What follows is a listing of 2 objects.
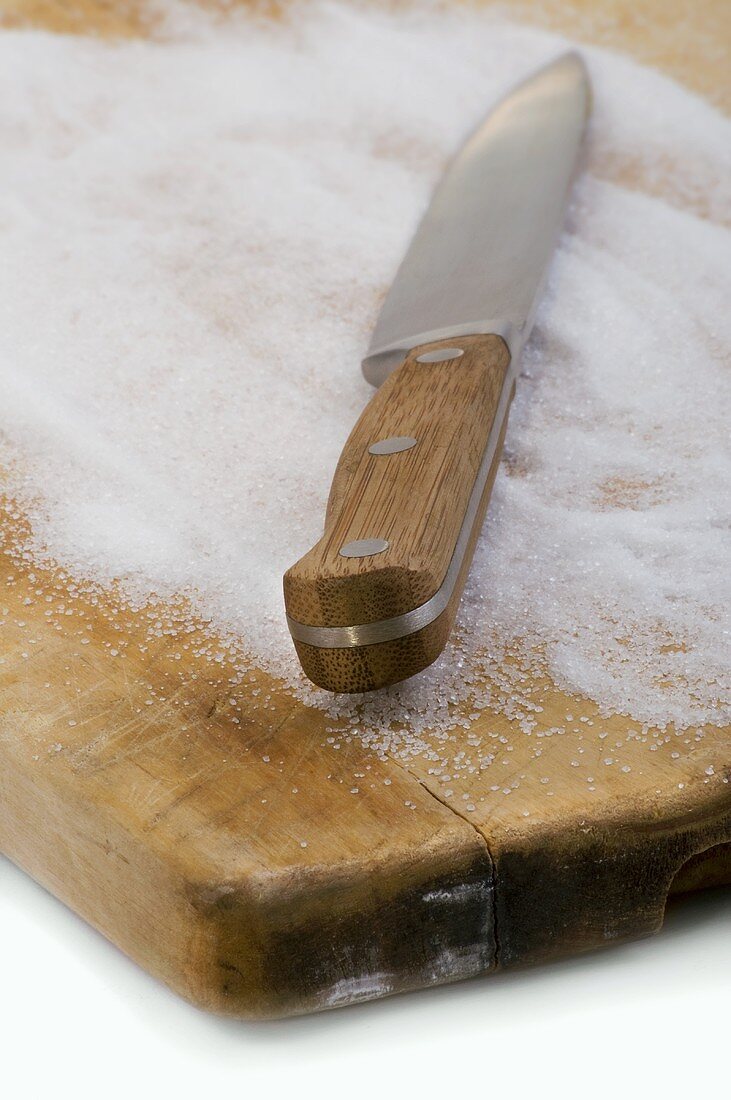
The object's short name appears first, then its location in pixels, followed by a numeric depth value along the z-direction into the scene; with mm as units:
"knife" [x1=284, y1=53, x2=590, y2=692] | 649
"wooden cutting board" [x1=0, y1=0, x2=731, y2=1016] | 642
